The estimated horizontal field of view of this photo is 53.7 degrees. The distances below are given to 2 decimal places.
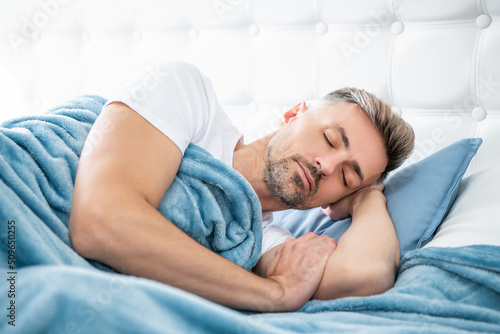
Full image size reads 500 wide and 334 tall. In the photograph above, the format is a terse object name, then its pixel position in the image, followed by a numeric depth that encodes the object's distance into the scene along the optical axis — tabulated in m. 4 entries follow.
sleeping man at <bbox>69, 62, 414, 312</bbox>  0.92
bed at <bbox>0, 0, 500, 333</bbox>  0.68
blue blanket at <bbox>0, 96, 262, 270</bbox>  0.84
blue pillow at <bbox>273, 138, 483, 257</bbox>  1.24
